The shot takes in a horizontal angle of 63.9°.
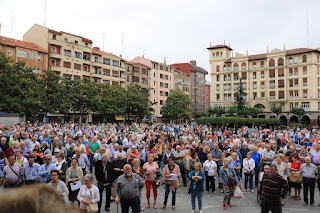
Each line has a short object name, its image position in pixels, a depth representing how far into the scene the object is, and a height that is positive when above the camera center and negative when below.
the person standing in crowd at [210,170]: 10.29 -2.05
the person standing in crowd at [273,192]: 6.37 -1.81
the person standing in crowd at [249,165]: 10.36 -1.86
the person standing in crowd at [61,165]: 7.91 -1.51
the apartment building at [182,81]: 85.00 +12.81
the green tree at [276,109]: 62.41 +2.55
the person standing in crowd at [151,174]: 8.72 -1.91
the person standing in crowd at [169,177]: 8.64 -1.99
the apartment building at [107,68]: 59.44 +12.05
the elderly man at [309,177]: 8.91 -2.00
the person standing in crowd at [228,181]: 8.66 -2.12
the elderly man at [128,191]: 6.65 -1.91
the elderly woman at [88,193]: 6.48 -1.91
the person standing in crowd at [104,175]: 8.27 -1.87
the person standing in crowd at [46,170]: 7.69 -1.60
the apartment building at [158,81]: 76.44 +11.58
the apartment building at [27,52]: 44.77 +11.84
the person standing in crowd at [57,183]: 6.33 -1.64
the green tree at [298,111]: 60.31 +2.05
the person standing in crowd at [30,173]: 7.76 -1.71
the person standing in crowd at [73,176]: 7.52 -1.75
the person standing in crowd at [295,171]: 9.62 -2.17
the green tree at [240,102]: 54.66 +3.67
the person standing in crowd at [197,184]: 8.06 -2.08
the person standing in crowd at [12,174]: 7.59 -1.69
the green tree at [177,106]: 67.06 +3.33
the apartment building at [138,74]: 69.05 +12.25
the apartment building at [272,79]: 64.19 +11.27
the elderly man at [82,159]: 9.23 -1.53
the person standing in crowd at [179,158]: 11.30 -1.74
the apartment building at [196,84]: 92.31 +12.87
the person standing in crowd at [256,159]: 10.84 -1.69
